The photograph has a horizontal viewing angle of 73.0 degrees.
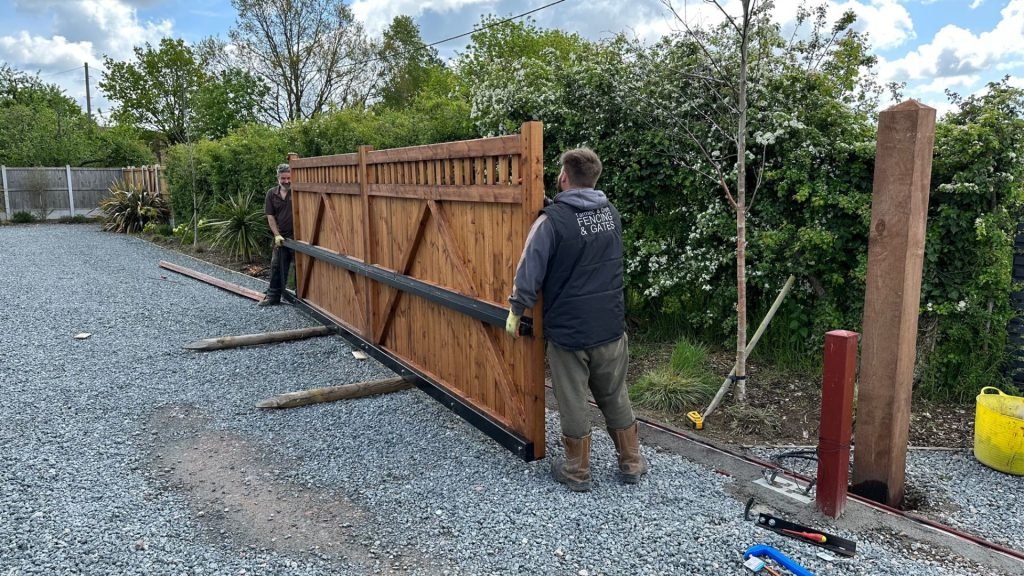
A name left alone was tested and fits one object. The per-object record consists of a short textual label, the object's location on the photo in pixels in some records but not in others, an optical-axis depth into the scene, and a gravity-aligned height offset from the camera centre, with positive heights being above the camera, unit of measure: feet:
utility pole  132.67 +17.52
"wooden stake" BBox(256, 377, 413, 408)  17.20 -5.06
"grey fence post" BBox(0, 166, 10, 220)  76.02 -0.69
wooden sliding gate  13.84 -1.75
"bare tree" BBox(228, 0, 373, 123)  95.35 +19.78
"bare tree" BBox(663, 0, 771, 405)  15.15 +1.91
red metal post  11.27 -3.66
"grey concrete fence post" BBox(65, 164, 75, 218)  80.12 -0.79
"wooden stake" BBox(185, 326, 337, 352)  22.77 -4.91
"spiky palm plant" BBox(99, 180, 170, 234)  63.16 -1.57
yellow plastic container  13.23 -4.49
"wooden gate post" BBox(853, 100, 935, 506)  11.49 -1.67
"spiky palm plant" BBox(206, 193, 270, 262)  42.47 -2.19
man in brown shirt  29.86 -1.35
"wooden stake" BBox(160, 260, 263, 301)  32.22 -4.48
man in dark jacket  12.47 -1.97
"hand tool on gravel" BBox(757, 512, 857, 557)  10.40 -5.18
